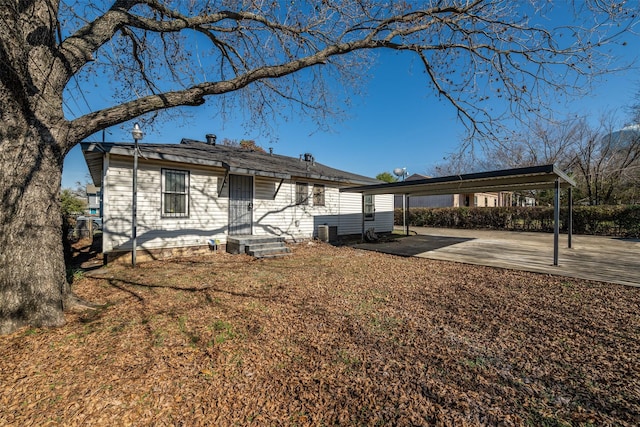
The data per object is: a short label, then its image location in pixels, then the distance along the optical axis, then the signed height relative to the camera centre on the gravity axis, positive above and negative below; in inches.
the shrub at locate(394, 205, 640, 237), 512.7 -11.9
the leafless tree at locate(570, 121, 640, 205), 733.5 +145.0
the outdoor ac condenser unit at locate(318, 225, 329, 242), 449.7 -32.0
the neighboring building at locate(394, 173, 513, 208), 1043.9 +55.4
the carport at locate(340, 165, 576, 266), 259.1 +37.6
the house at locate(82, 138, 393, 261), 279.7 +23.0
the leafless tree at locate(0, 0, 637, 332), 121.4 +106.5
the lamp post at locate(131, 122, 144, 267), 261.7 +8.7
